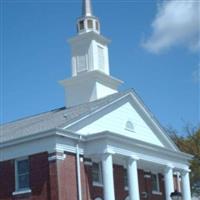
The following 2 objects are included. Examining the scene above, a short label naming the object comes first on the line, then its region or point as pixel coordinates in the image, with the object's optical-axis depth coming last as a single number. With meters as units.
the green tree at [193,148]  51.03
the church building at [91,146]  28.70
